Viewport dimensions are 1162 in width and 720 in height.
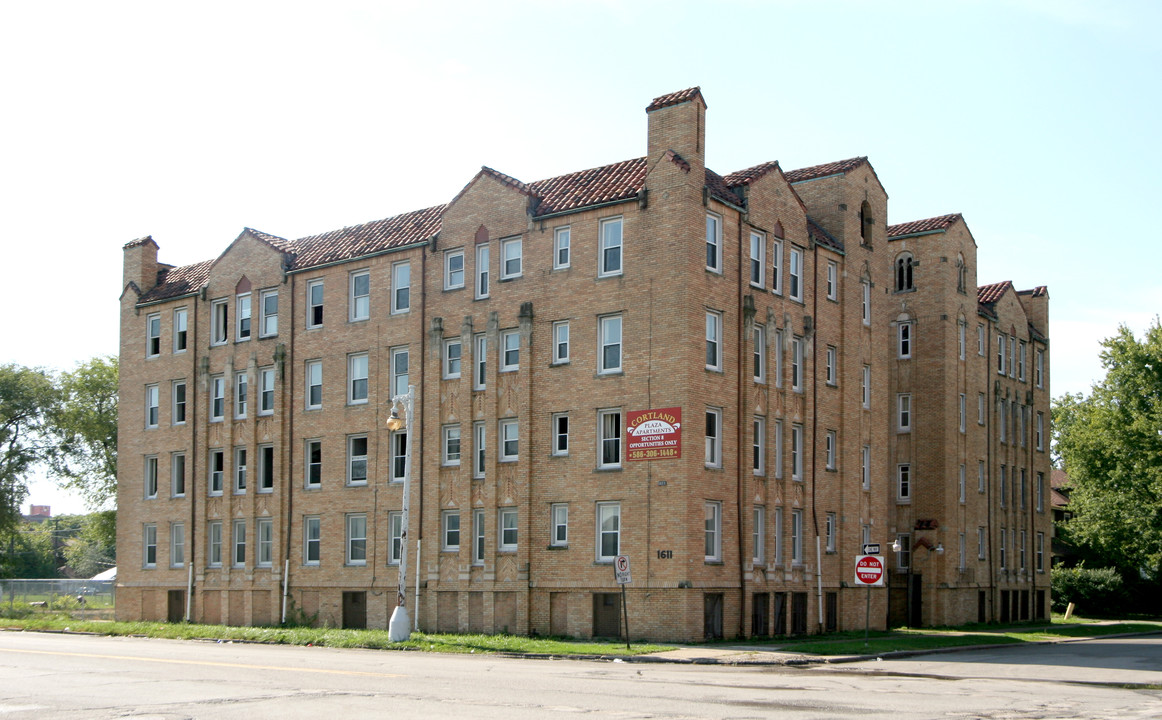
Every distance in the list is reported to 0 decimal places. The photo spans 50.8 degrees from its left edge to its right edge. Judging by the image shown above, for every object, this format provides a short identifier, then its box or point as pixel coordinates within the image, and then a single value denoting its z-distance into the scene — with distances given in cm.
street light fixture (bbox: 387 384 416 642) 3369
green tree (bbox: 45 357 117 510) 7512
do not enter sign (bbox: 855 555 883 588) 3350
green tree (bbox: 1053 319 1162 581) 6562
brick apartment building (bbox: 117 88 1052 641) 3603
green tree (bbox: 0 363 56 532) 7344
